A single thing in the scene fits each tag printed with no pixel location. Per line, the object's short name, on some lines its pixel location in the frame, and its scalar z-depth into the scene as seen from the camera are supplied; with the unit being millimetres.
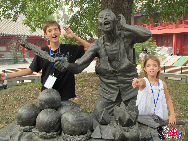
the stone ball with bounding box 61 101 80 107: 2468
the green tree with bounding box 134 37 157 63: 18581
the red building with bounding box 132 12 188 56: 21391
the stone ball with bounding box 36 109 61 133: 2117
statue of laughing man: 2486
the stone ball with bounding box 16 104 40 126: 2299
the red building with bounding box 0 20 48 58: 22706
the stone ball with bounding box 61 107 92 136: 2041
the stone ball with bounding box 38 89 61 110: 2320
